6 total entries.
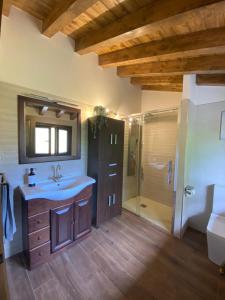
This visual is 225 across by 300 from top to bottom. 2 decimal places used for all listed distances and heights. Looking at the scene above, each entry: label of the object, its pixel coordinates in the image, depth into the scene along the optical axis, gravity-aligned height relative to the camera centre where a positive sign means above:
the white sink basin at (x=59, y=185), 2.03 -0.64
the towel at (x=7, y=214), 1.56 -0.81
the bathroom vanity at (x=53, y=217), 1.71 -0.97
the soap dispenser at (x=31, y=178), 1.94 -0.51
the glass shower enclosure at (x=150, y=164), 3.24 -0.50
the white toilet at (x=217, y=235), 1.81 -1.10
